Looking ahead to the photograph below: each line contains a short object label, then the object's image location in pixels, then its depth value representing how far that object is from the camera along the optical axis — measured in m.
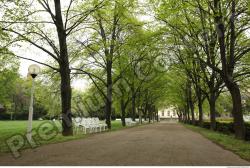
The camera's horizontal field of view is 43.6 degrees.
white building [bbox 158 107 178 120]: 153.88
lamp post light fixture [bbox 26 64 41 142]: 12.98
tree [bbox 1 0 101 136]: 17.06
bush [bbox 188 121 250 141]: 23.81
